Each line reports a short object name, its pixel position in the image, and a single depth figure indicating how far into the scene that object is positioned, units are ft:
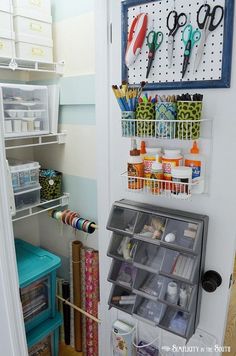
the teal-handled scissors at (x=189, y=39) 3.29
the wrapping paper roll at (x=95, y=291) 5.53
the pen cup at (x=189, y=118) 3.22
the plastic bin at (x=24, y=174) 5.31
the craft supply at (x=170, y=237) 3.61
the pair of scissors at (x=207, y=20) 3.13
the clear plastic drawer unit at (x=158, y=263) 3.60
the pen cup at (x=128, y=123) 3.61
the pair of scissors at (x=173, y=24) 3.36
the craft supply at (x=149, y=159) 3.70
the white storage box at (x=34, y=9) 4.82
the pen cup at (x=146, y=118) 3.52
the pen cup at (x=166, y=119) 3.35
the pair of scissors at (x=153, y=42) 3.54
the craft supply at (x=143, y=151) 3.81
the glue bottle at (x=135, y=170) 3.72
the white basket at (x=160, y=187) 3.42
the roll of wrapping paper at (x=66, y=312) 6.22
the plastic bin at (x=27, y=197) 5.46
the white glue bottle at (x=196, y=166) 3.51
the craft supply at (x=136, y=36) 3.59
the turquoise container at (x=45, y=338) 5.44
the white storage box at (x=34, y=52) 4.95
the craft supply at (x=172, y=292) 3.80
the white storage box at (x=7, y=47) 4.71
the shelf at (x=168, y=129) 3.27
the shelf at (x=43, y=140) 5.68
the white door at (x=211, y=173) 3.40
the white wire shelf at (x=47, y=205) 5.63
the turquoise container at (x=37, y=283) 5.40
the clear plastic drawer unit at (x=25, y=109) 5.01
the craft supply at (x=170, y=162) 3.53
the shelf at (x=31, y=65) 4.90
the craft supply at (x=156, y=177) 3.60
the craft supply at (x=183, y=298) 3.74
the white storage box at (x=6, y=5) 4.60
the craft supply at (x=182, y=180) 3.38
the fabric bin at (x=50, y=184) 5.79
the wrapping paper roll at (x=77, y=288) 5.75
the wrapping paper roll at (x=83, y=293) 5.74
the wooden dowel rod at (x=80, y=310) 5.54
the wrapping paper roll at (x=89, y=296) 5.60
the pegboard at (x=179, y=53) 3.15
